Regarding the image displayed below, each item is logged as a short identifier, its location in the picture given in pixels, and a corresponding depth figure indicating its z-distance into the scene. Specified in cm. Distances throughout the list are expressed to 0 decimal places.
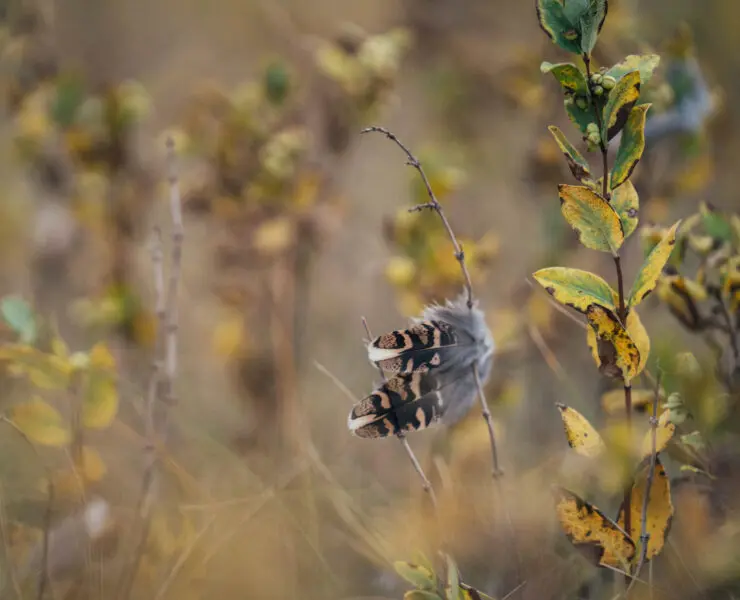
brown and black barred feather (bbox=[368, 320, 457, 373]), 149
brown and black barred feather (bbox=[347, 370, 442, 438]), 150
